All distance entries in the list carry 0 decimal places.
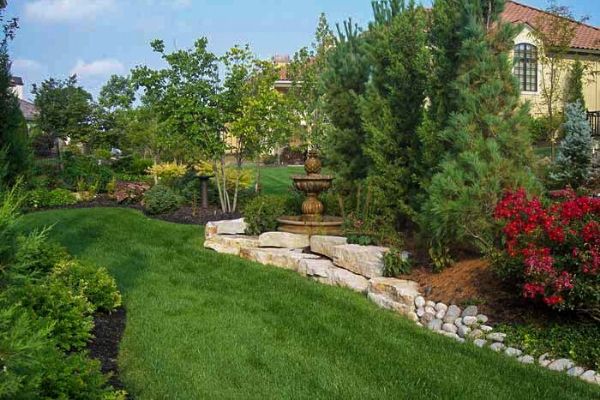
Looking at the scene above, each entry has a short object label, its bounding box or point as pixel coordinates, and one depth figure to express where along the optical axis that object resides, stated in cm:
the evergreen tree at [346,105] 1075
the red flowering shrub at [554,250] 551
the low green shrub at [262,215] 1077
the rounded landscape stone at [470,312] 628
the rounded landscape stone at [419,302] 677
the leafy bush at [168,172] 1675
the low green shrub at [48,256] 731
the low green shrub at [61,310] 534
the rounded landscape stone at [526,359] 539
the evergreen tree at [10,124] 1028
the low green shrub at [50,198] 1583
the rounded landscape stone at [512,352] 557
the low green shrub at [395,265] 778
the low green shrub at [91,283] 667
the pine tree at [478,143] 705
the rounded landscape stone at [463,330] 609
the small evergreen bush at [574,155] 1273
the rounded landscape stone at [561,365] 521
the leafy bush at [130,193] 1623
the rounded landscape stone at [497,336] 583
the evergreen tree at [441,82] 796
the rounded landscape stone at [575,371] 511
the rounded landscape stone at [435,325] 642
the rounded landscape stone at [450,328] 626
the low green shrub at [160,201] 1403
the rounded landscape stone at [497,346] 570
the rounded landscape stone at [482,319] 616
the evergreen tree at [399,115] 889
